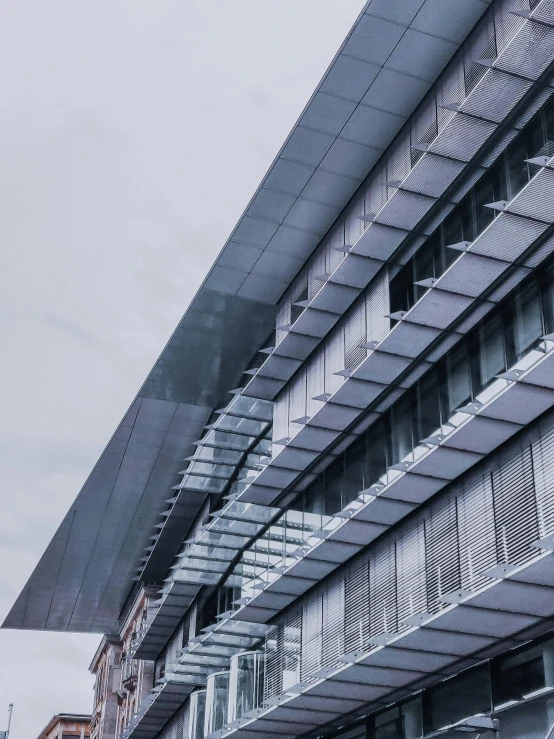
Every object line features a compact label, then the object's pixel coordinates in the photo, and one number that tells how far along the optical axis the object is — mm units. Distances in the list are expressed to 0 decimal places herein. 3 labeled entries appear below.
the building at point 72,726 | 97938
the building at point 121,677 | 57281
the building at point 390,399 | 23625
